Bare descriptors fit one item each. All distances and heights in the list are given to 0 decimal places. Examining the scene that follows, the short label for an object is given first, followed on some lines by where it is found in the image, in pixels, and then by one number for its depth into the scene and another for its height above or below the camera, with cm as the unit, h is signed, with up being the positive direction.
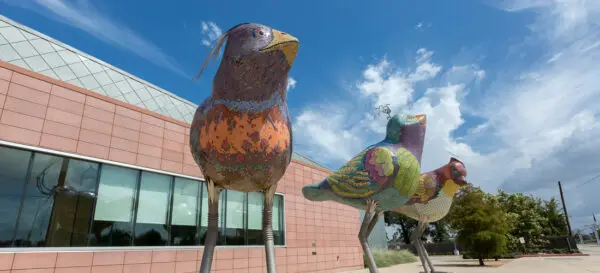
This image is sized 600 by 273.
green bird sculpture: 560 +88
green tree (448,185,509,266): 1513 +38
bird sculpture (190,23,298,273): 294 +109
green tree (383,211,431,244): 3828 +135
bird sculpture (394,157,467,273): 744 +85
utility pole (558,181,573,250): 2572 +153
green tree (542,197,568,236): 3102 +129
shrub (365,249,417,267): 1755 -117
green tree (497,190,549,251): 2519 +94
